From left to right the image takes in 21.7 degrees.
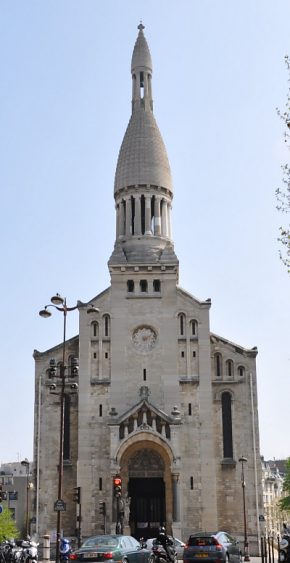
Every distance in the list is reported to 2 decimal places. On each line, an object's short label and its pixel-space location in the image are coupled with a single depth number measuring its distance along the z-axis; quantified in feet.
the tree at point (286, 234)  57.31
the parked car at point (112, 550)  60.59
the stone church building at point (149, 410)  148.25
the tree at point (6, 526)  145.28
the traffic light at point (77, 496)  114.05
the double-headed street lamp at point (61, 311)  83.76
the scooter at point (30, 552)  80.74
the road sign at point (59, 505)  84.29
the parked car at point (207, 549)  74.23
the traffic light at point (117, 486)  118.73
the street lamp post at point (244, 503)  140.50
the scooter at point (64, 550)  88.53
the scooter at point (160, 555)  80.53
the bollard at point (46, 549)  101.33
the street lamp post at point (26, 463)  160.04
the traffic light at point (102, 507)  145.12
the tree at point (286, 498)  224.31
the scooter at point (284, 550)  68.74
